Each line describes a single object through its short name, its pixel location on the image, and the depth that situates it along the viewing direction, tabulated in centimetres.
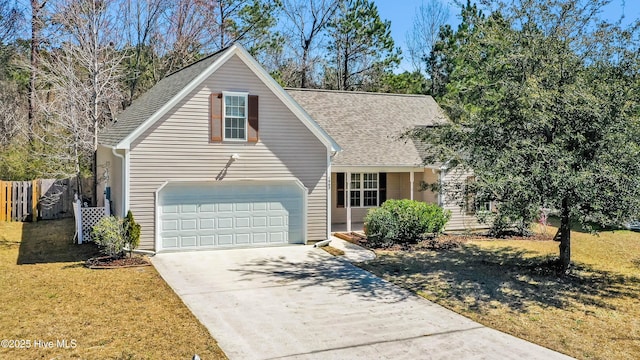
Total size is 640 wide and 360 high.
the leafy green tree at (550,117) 1109
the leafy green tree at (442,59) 3312
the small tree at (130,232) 1373
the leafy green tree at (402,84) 3481
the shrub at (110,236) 1319
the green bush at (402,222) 1639
